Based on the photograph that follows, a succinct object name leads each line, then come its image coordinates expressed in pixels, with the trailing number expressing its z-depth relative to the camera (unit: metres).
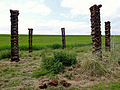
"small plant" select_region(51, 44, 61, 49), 15.13
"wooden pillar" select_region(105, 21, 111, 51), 8.12
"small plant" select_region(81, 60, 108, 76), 3.38
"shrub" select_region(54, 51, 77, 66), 4.20
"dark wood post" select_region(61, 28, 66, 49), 12.03
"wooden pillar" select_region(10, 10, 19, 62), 5.73
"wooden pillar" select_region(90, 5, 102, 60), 4.27
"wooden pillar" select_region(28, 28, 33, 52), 9.76
